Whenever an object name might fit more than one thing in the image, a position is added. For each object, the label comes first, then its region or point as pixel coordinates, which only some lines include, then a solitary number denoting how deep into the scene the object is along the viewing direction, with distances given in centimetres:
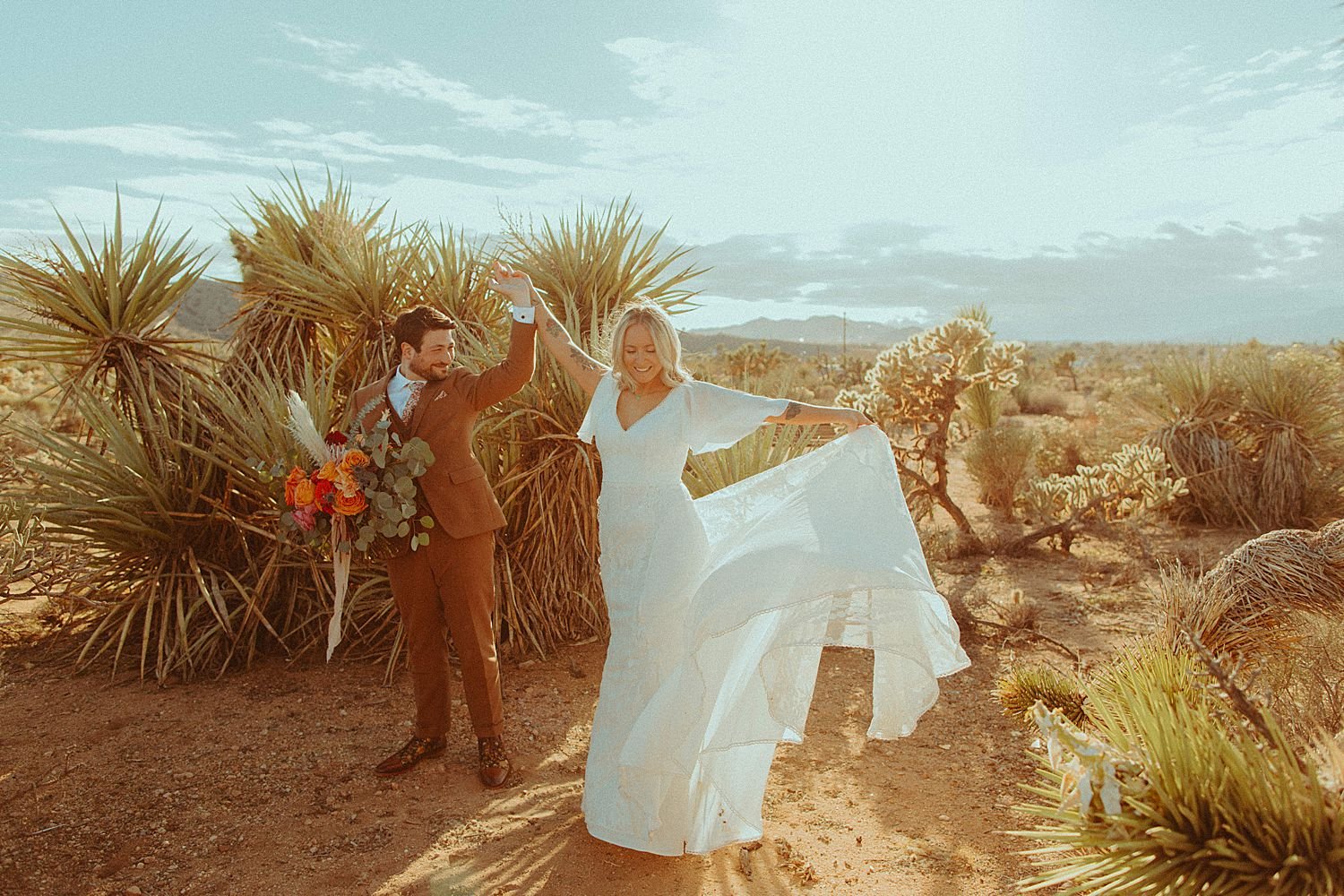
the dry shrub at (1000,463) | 1120
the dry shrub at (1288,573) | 440
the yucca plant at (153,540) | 562
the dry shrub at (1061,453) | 1302
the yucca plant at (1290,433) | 941
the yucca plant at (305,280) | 630
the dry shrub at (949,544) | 868
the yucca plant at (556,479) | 592
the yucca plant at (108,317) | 573
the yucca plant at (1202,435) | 969
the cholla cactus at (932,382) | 854
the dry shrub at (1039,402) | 2275
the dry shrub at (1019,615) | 653
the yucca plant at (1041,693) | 408
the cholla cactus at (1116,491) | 841
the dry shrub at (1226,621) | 431
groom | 427
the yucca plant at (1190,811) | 209
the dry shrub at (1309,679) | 326
